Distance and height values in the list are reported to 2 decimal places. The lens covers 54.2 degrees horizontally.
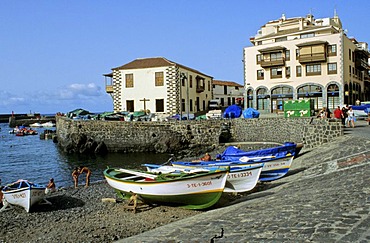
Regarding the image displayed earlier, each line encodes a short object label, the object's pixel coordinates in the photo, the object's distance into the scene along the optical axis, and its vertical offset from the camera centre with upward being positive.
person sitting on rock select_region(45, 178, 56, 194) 17.97 -3.61
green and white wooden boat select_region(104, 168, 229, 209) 12.48 -2.72
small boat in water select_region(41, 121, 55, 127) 92.36 -2.29
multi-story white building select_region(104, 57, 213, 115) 47.09 +3.53
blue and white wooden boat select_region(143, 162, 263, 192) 14.32 -2.71
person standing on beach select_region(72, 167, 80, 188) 19.78 -3.38
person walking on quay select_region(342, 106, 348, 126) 28.57 -0.58
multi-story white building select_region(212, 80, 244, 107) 71.94 +3.68
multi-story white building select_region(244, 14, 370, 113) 47.94 +5.90
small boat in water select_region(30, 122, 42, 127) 91.50 -2.41
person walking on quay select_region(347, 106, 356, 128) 26.52 -0.63
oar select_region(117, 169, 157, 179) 14.36 -2.51
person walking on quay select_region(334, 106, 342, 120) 26.32 -0.41
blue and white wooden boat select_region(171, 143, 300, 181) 16.62 -2.51
